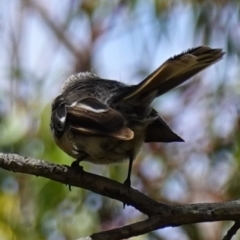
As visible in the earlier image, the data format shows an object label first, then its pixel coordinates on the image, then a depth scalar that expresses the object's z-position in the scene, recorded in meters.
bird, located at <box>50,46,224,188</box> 5.36
